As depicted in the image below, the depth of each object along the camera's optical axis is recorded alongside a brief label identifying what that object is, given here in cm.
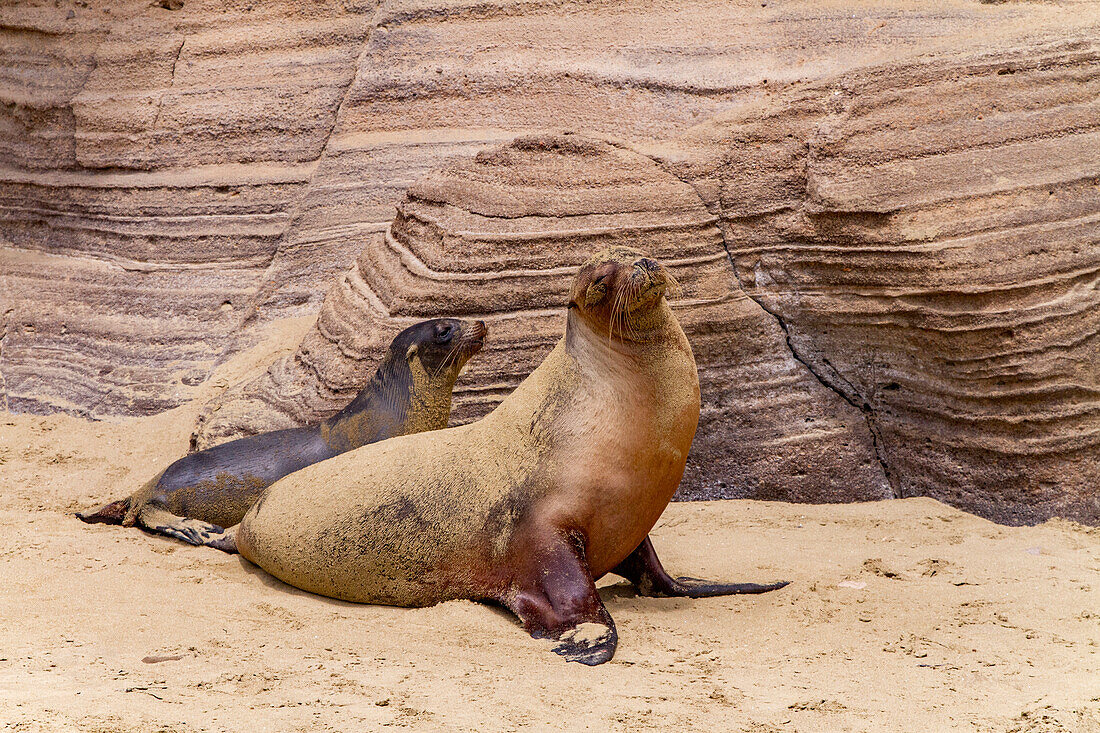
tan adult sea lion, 810
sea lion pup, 1131
